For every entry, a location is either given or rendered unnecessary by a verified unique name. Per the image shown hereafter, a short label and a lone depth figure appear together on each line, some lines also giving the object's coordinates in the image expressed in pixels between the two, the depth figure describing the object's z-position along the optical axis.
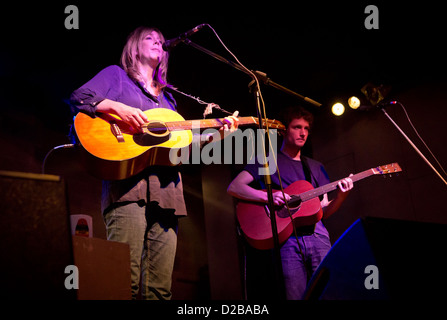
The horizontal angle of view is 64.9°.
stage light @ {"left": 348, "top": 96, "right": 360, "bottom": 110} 4.38
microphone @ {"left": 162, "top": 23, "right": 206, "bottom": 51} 2.37
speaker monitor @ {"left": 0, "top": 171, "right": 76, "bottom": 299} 1.05
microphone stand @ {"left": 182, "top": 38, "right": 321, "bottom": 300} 1.92
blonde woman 2.11
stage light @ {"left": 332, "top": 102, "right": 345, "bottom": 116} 5.05
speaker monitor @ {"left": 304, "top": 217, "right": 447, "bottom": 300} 1.21
